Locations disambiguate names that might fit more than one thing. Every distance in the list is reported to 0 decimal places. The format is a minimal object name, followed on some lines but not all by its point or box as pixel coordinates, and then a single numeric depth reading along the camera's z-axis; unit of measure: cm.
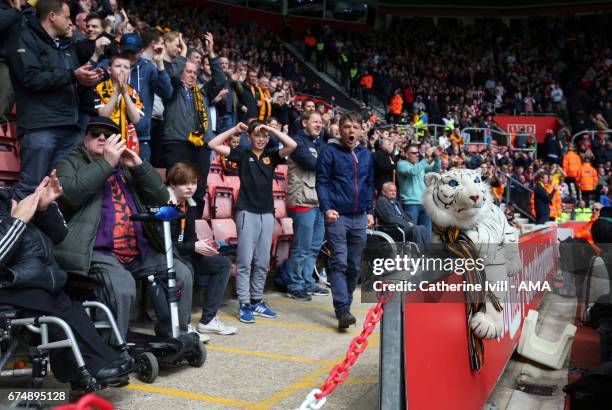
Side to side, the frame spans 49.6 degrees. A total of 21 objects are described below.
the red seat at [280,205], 774
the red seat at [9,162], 526
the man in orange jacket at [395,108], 2230
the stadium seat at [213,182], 682
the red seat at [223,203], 687
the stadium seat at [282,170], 812
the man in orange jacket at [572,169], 1934
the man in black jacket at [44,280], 338
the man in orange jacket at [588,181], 1914
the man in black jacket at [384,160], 866
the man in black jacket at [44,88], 481
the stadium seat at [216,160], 745
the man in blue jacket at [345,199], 571
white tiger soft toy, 379
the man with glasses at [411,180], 952
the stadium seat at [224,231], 659
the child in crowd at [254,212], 588
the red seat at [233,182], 706
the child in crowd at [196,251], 499
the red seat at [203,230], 623
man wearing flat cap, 403
